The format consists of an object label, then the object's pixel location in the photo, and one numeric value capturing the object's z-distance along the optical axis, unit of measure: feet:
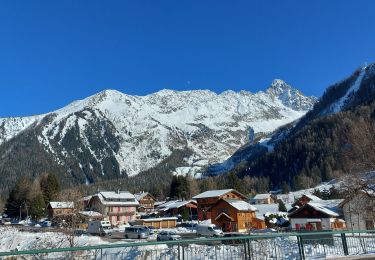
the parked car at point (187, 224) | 273.75
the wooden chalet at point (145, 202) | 491.72
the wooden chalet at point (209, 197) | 305.12
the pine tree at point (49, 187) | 373.40
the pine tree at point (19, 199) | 388.78
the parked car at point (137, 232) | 196.34
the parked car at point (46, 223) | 285.06
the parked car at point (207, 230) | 196.54
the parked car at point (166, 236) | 172.48
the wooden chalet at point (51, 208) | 338.54
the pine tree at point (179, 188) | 438.44
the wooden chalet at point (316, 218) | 211.20
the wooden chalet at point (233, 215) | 249.75
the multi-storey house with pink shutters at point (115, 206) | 369.50
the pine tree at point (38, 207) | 341.84
